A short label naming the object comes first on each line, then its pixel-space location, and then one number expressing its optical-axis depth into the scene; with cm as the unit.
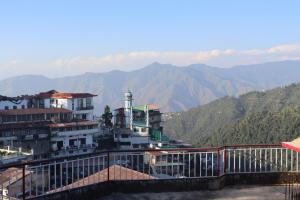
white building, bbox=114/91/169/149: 4878
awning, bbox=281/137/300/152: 911
